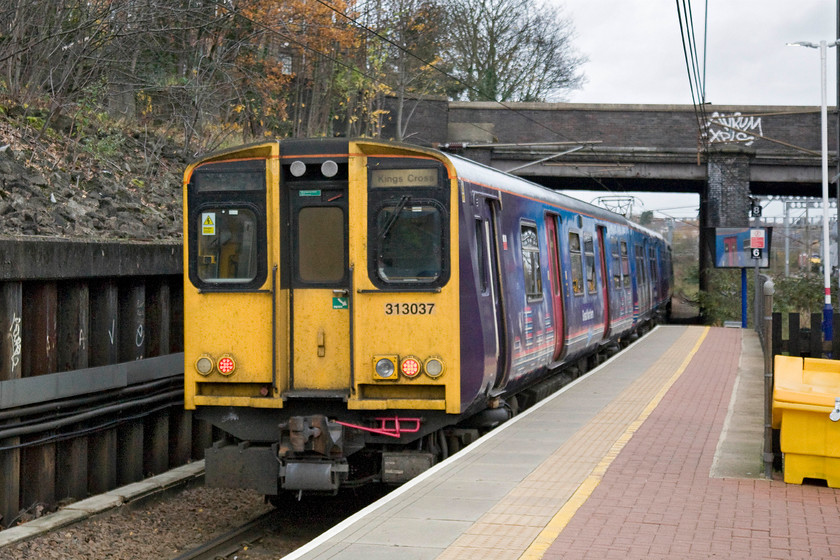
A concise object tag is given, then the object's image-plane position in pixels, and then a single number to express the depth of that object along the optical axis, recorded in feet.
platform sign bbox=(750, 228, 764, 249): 91.97
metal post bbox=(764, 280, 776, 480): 28.17
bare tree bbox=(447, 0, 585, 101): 158.71
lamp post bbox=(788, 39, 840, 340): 80.66
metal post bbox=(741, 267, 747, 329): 98.47
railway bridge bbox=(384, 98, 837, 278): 116.06
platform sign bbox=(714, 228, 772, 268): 92.43
